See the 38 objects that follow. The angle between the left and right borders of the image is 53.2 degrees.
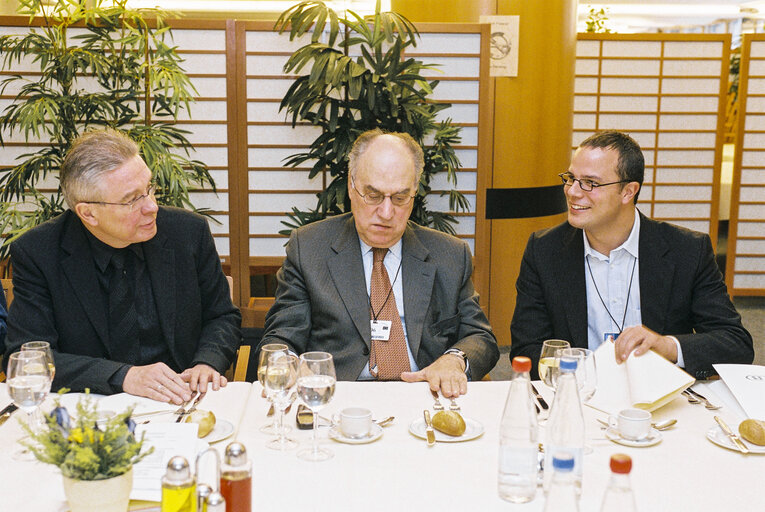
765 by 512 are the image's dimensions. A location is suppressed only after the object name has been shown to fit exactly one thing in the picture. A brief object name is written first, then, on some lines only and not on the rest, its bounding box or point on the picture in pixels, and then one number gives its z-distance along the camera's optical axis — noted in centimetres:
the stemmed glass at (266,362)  164
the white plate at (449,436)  170
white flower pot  123
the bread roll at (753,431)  167
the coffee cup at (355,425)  171
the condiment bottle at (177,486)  116
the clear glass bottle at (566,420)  142
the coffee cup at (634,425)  171
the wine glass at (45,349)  165
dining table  142
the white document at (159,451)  140
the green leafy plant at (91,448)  122
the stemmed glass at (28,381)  158
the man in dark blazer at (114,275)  232
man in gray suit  248
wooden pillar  493
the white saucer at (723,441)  166
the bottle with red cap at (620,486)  98
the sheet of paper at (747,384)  189
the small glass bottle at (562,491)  113
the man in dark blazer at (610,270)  261
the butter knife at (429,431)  168
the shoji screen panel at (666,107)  655
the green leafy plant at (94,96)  367
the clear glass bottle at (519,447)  144
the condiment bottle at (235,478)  120
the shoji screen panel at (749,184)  645
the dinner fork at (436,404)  189
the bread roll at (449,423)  171
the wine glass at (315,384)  156
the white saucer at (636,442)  169
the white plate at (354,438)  168
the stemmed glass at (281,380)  161
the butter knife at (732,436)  165
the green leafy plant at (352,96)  373
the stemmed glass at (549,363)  175
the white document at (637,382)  186
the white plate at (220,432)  167
